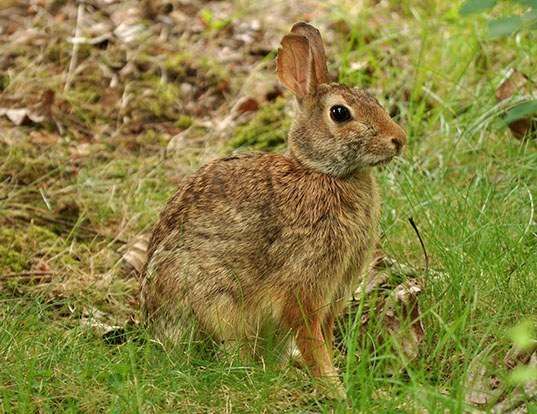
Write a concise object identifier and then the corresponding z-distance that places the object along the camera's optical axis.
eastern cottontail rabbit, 8.41
